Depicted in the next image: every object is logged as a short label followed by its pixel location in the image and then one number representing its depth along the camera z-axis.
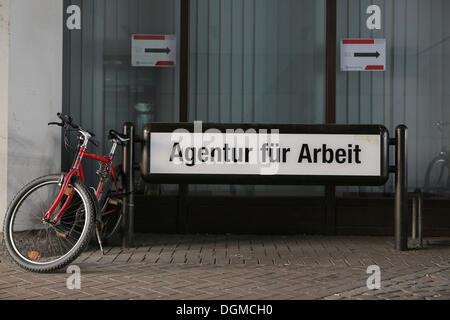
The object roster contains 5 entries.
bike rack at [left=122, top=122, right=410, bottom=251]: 5.83
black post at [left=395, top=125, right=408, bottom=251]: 5.84
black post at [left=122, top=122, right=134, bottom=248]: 5.82
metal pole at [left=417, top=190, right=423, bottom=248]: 6.02
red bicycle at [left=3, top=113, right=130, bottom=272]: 4.71
